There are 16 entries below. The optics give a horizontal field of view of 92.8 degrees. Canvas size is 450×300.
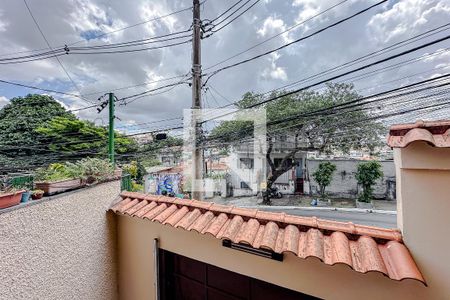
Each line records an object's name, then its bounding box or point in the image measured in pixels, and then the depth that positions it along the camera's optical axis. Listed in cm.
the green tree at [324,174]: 1891
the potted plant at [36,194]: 268
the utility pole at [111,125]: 526
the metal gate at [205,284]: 240
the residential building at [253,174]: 2100
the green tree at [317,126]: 1545
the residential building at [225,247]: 157
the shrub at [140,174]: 1781
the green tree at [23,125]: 1836
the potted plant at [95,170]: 331
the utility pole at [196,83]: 755
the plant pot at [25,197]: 256
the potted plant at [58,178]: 281
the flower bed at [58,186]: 279
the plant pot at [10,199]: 229
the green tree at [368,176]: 1764
